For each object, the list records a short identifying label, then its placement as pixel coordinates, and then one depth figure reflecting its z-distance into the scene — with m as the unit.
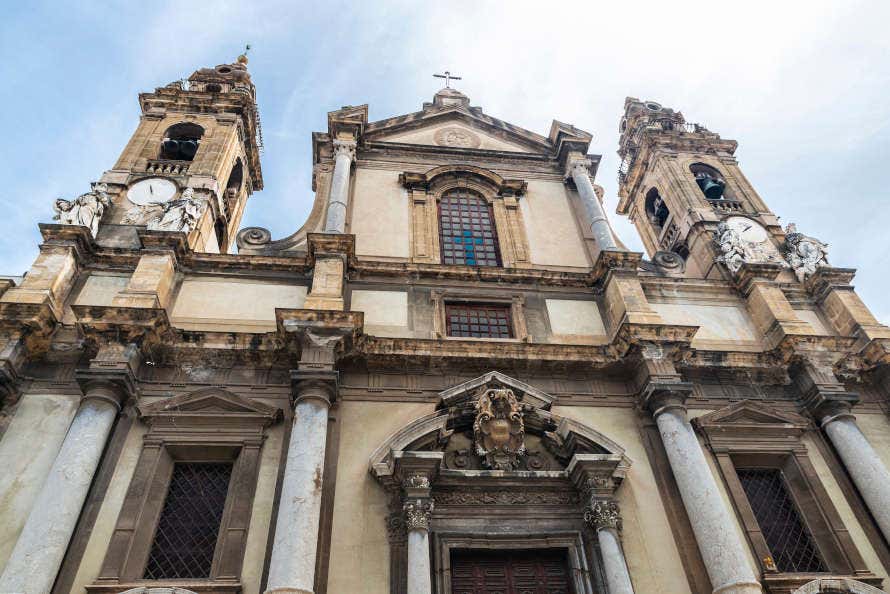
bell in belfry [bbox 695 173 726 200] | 18.48
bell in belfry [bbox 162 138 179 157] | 17.34
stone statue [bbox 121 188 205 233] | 13.41
